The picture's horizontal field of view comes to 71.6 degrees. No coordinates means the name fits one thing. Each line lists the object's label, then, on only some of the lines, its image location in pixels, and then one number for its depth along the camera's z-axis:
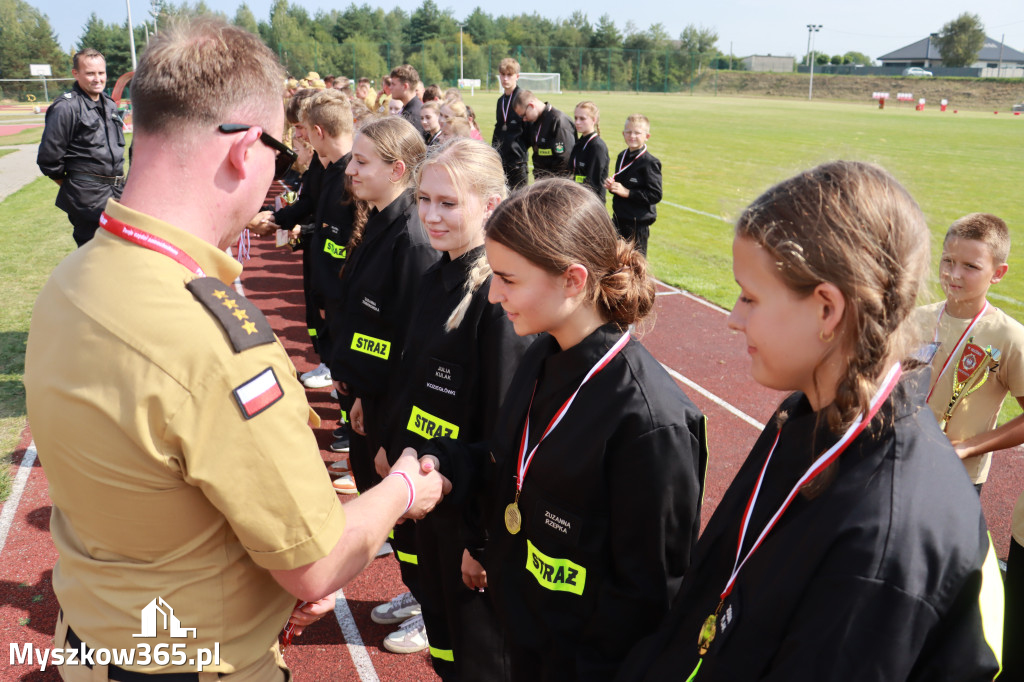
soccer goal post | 64.50
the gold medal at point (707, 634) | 1.42
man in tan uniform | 1.42
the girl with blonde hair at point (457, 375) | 2.76
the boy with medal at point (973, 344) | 3.16
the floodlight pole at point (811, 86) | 77.15
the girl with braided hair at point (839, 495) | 1.13
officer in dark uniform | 7.36
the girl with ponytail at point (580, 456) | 1.94
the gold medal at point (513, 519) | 2.21
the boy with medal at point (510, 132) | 13.77
